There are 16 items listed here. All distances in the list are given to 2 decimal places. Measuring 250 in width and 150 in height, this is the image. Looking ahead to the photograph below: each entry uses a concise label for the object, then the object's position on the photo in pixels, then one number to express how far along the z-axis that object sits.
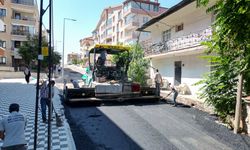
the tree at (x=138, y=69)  18.25
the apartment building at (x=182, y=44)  14.19
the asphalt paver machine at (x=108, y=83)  10.74
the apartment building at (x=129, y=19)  41.44
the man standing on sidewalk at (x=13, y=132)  3.96
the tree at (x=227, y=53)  4.17
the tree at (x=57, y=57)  41.58
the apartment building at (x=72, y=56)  120.41
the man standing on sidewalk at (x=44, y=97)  7.77
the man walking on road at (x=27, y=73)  20.69
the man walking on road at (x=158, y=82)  12.13
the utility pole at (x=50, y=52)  3.99
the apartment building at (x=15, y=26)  39.72
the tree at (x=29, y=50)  35.00
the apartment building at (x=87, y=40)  102.34
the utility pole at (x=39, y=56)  3.77
